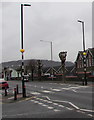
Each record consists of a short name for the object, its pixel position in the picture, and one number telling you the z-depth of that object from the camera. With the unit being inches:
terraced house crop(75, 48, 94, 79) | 2152.3
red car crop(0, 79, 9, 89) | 1124.6
